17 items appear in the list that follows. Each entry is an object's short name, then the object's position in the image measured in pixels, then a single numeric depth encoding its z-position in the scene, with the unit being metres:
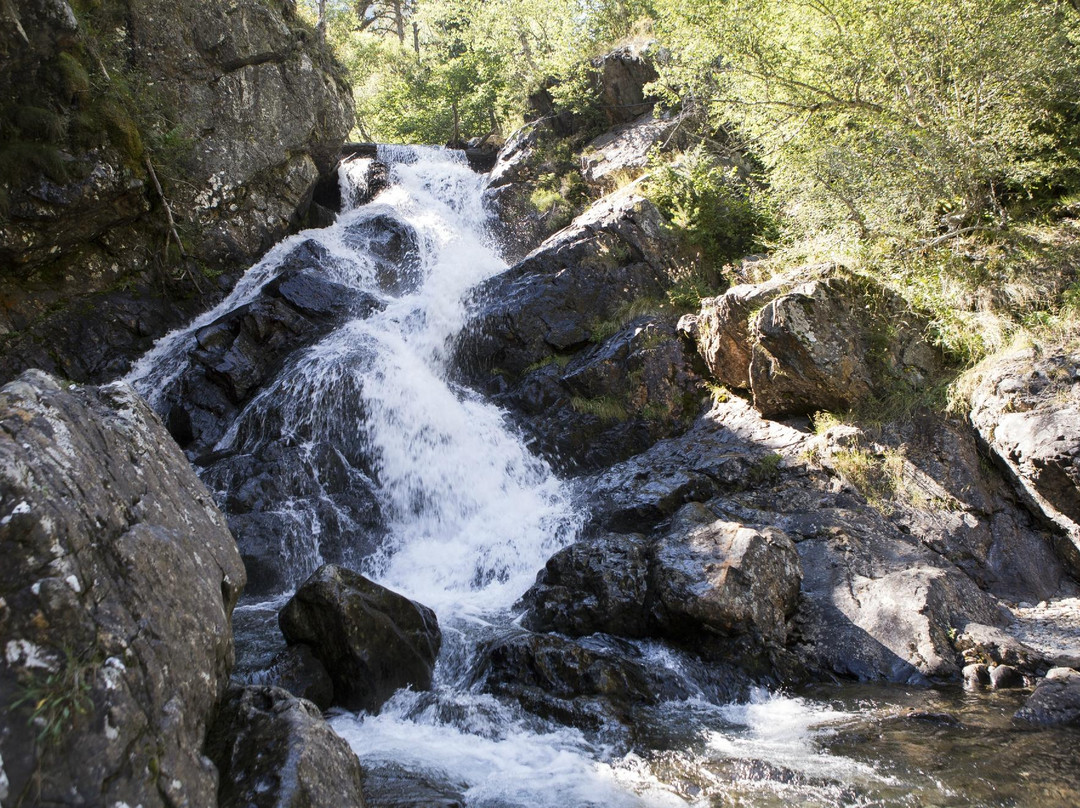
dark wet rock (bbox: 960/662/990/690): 6.04
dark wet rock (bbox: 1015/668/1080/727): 5.17
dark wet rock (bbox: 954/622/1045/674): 6.09
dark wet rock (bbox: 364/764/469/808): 4.50
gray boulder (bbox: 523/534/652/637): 7.32
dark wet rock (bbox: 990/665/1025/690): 5.98
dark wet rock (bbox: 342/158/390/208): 19.66
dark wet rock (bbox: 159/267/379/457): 12.44
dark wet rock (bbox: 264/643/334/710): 6.00
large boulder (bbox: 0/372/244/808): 2.58
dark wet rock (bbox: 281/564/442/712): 6.21
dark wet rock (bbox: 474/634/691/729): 5.95
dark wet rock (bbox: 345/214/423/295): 16.38
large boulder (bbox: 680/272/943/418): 9.61
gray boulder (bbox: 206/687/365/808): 3.28
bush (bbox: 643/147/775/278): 14.19
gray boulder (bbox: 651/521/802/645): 6.84
